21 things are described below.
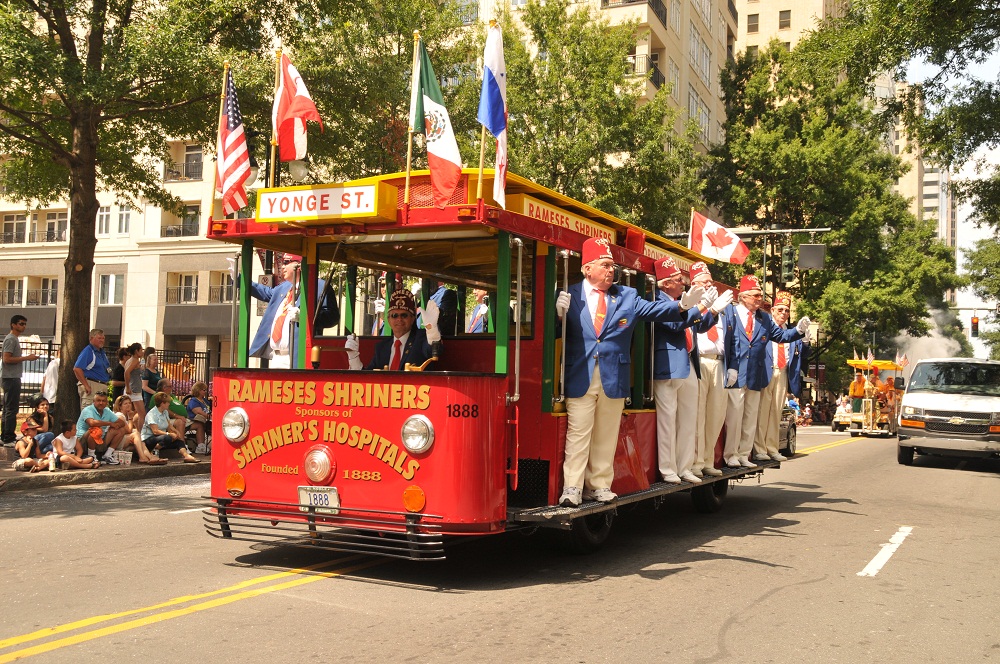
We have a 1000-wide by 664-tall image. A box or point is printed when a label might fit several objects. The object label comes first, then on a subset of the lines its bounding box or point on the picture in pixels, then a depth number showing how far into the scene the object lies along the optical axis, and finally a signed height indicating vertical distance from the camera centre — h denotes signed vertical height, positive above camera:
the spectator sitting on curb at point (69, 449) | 13.38 -0.97
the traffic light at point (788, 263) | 28.91 +3.64
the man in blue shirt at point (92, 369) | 15.16 +0.13
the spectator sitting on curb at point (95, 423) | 13.95 -0.63
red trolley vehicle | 6.69 -0.11
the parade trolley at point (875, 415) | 32.06 -0.75
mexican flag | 7.10 +1.87
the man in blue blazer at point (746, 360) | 11.17 +0.33
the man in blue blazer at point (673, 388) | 9.23 +0.00
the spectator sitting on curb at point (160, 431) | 15.30 -0.81
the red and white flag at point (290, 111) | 8.92 +2.39
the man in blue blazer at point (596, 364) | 7.64 +0.18
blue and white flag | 7.51 +2.21
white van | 18.11 -0.33
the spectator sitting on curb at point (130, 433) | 14.62 -0.81
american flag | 8.92 +1.96
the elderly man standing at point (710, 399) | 10.30 -0.11
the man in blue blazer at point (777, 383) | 12.44 +0.08
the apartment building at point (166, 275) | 45.03 +4.76
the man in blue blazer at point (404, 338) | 7.62 +0.35
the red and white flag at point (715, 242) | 11.62 +1.69
